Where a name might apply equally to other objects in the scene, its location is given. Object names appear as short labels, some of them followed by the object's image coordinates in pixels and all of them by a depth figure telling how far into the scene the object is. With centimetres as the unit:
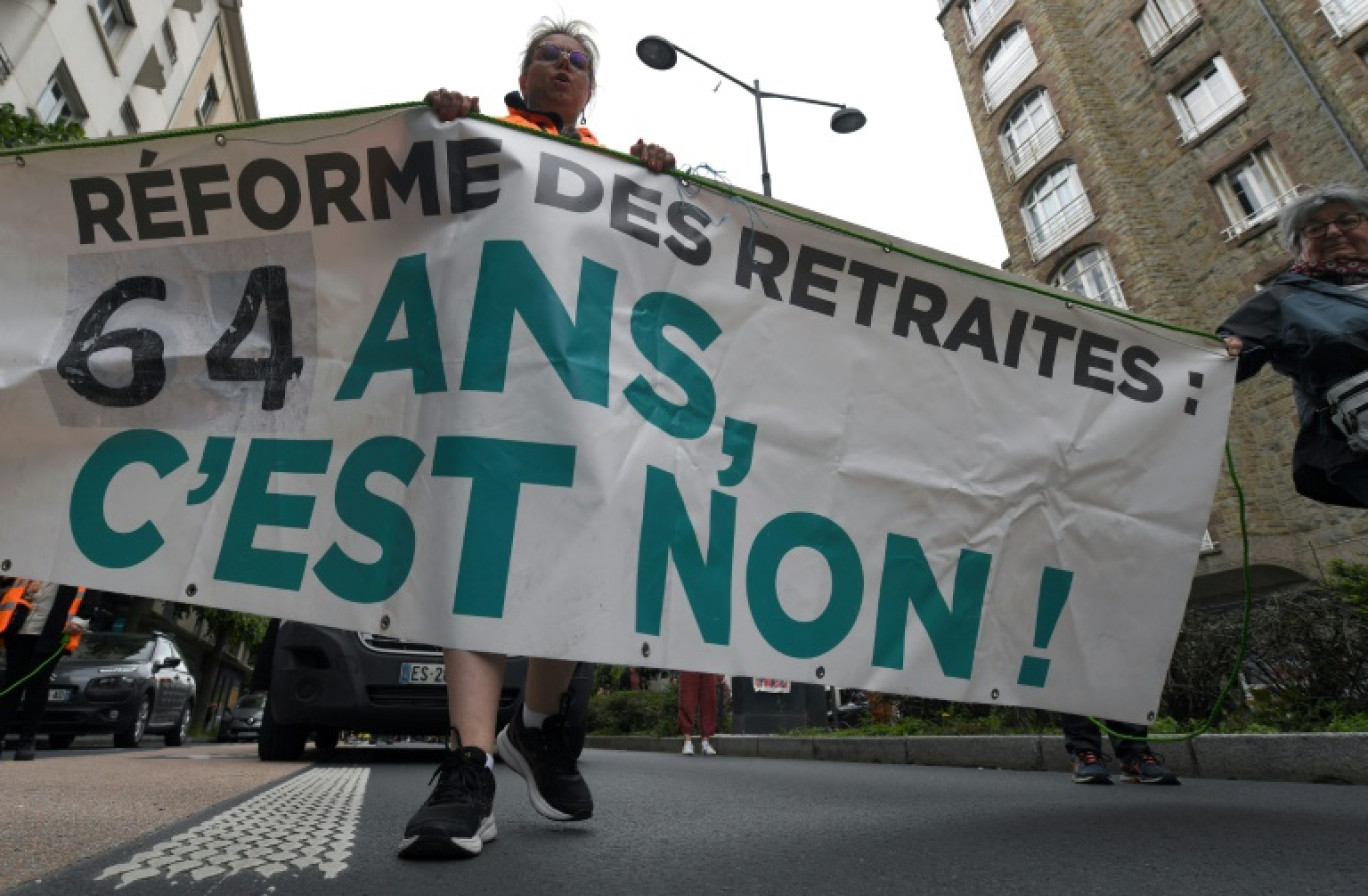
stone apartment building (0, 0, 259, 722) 1562
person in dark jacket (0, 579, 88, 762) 575
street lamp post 1176
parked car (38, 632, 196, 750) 888
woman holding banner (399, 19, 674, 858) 189
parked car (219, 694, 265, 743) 2014
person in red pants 966
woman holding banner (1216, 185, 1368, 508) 276
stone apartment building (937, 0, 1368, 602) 1587
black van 476
